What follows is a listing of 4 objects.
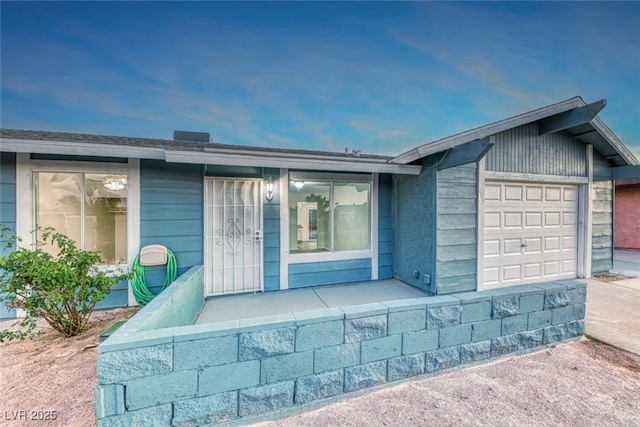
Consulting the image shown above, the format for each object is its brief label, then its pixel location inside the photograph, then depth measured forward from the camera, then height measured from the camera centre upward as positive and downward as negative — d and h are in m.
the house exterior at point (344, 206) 3.74 +0.08
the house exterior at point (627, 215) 10.13 -0.16
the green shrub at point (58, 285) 2.74 -0.85
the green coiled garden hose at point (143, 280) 3.79 -1.03
